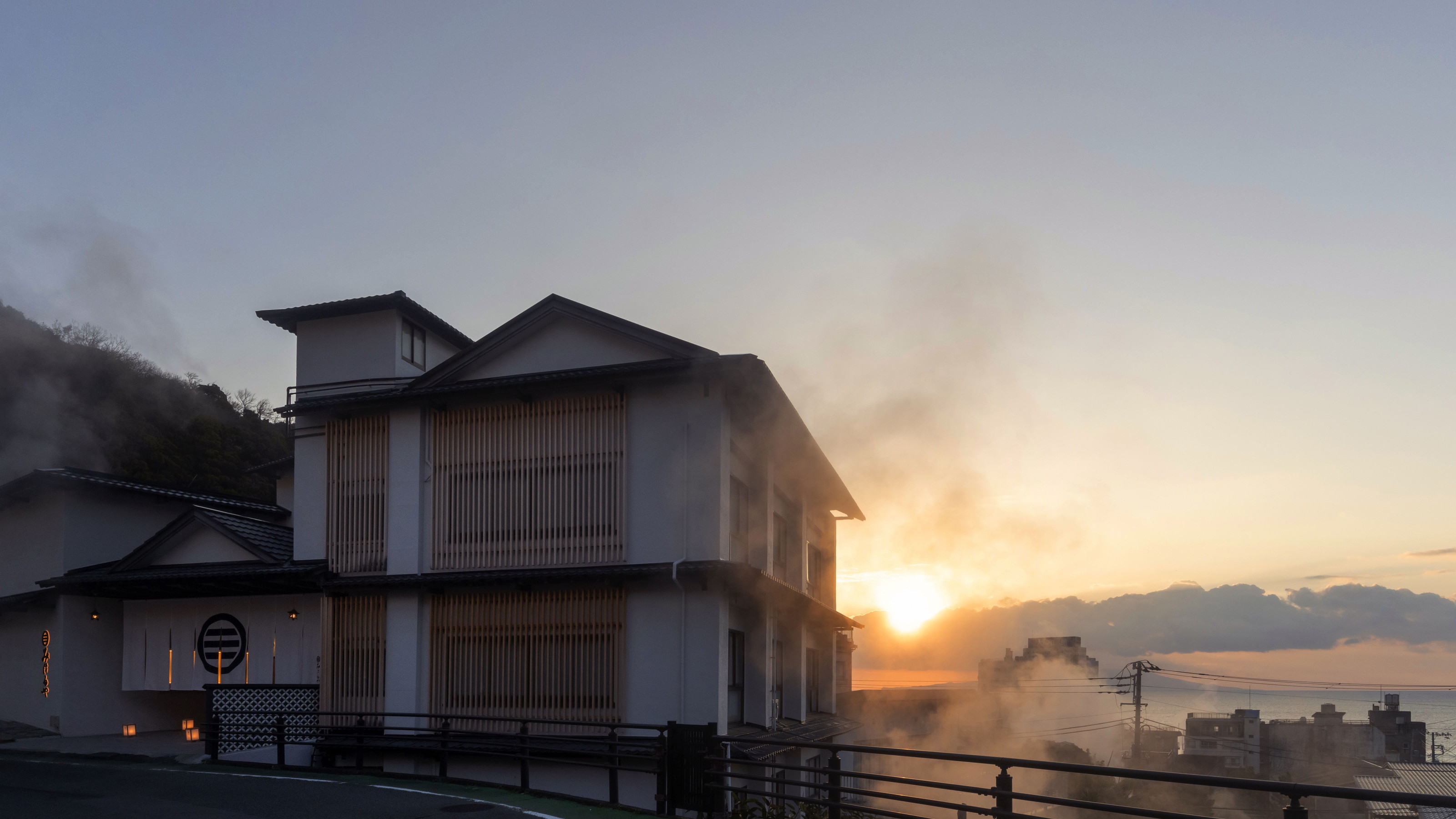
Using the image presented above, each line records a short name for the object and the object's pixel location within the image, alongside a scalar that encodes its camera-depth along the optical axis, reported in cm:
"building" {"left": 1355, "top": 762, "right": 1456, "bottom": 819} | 4234
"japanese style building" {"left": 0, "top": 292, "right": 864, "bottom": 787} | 1777
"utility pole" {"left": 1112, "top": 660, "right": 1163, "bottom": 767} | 5241
